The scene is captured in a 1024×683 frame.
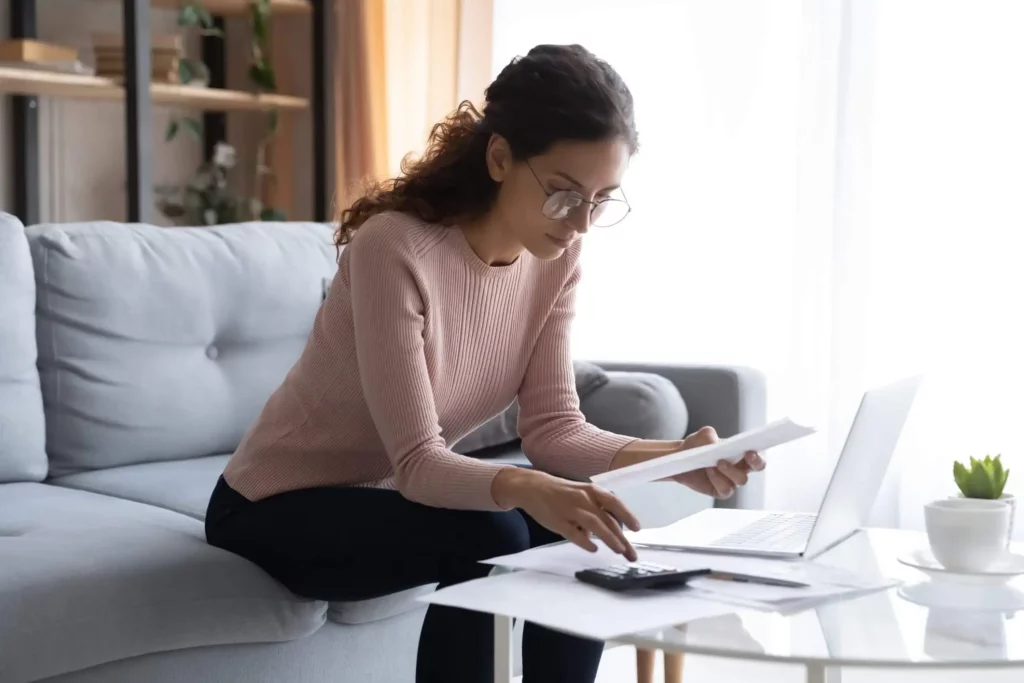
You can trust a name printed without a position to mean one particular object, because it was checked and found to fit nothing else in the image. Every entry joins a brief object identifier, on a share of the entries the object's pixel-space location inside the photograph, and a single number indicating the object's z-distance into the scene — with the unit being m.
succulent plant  1.23
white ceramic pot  1.19
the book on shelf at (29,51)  2.66
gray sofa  1.36
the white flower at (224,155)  3.29
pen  1.06
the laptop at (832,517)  1.14
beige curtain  3.20
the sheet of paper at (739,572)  1.02
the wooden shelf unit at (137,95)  2.83
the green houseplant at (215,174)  3.21
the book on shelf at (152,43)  2.92
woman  1.32
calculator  1.04
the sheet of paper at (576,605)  0.95
